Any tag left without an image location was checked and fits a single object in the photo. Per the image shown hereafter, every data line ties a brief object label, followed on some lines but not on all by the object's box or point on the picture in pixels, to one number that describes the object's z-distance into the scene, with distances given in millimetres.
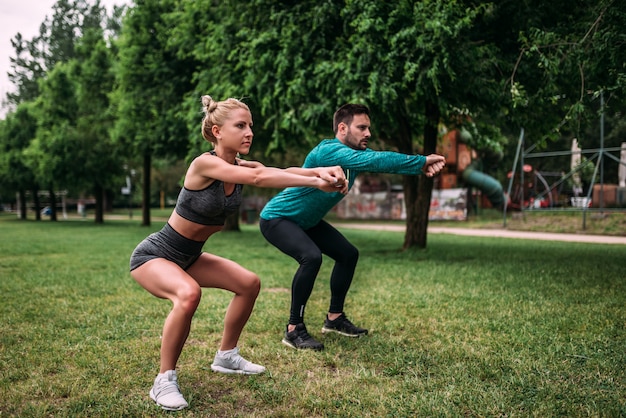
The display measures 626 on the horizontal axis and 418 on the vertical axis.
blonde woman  3449
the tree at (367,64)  9783
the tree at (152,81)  18797
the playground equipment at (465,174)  36031
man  4777
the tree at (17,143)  37875
